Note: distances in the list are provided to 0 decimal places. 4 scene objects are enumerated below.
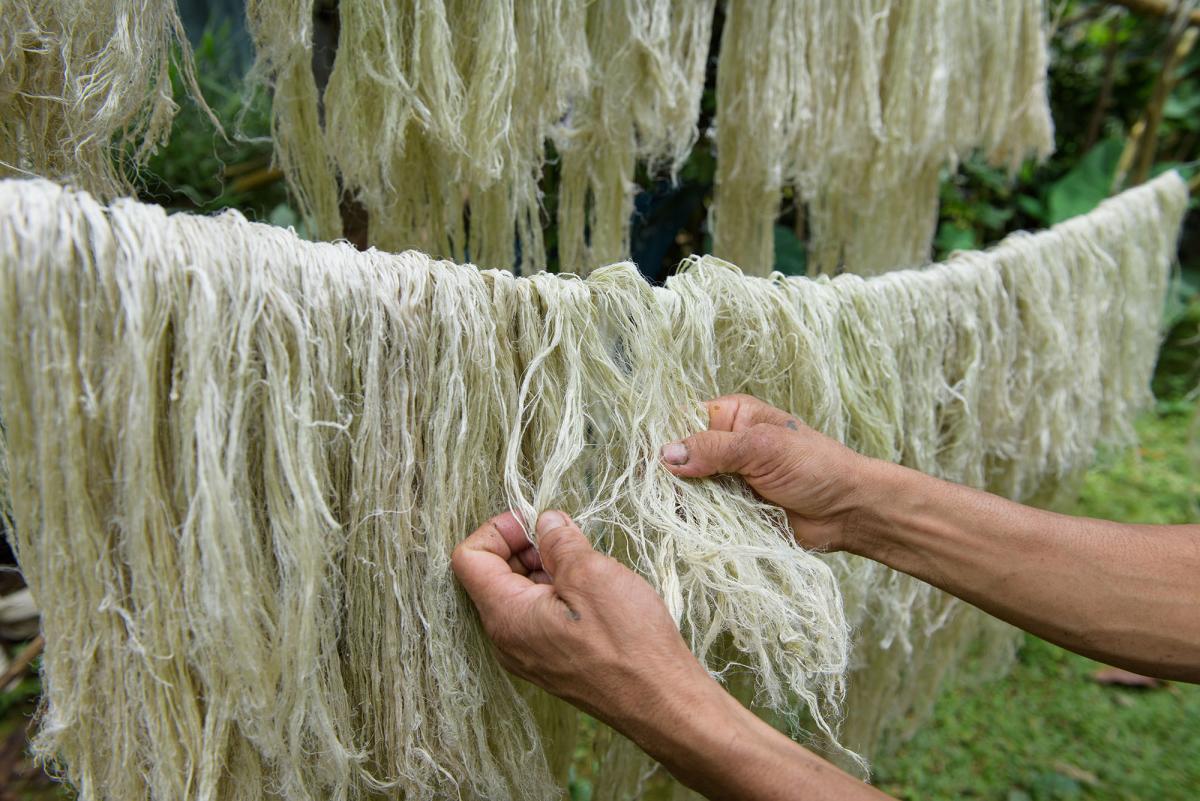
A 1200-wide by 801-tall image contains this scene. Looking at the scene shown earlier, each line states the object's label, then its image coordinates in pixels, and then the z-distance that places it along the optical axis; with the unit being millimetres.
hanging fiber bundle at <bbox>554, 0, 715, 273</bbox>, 1071
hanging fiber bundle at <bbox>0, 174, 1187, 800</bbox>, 554
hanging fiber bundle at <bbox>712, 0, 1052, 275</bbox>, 1225
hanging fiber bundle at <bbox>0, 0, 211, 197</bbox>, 700
